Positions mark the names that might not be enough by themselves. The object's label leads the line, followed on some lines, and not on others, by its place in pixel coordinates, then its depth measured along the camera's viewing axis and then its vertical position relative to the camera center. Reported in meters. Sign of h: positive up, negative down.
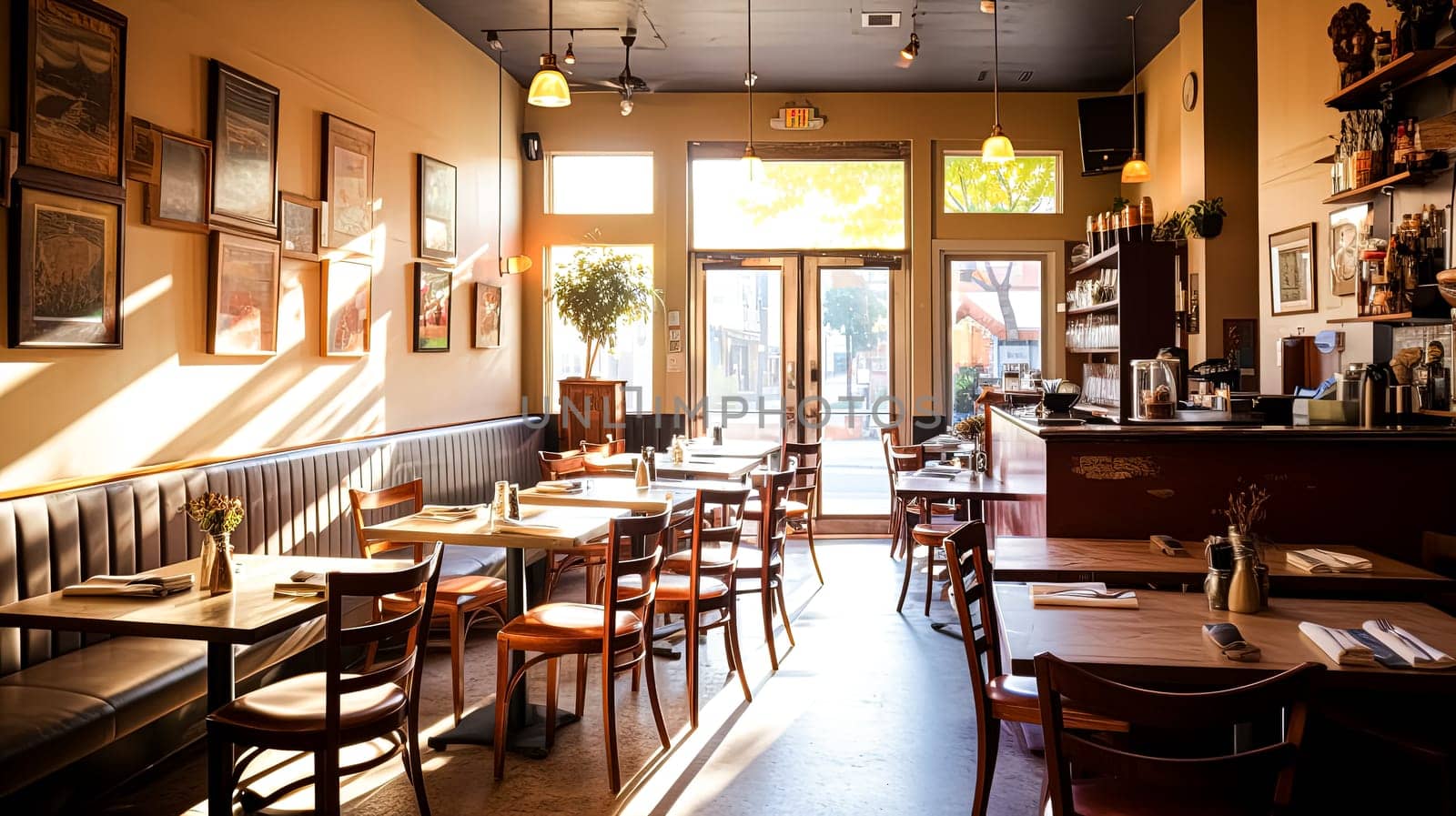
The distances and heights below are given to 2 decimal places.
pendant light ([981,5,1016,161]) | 6.57 +1.81
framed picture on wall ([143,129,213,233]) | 4.27 +1.07
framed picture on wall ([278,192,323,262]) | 5.25 +1.07
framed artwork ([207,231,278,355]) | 4.68 +0.60
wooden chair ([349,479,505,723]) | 4.30 -0.89
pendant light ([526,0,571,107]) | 5.31 +1.82
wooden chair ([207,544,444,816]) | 2.76 -0.93
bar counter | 3.71 -0.30
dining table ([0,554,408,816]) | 2.74 -0.61
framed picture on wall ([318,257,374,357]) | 5.69 +0.66
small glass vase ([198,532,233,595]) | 3.11 -0.51
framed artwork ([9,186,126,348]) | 3.58 +0.57
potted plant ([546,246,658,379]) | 8.36 +1.01
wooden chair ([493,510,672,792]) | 3.58 -0.88
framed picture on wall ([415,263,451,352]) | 6.93 +0.78
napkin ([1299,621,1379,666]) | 2.27 -0.60
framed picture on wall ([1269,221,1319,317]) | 5.44 +0.80
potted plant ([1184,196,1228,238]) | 6.93 +1.37
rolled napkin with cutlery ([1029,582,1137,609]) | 2.86 -0.59
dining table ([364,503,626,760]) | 3.86 -0.53
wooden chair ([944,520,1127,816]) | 2.98 -0.89
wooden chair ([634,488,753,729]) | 4.23 -0.88
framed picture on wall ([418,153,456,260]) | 6.96 +1.54
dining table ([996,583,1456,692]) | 2.26 -0.62
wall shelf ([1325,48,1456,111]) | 3.82 +1.43
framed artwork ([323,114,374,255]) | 5.69 +1.43
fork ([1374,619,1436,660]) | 2.34 -0.59
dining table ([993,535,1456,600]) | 3.07 -0.56
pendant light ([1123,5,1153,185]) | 7.45 +1.87
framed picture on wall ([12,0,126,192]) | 3.58 +1.29
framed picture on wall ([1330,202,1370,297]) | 4.83 +0.84
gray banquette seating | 2.91 -0.89
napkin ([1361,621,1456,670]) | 2.25 -0.61
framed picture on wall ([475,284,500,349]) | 7.99 +0.82
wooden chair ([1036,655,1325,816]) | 1.89 -0.70
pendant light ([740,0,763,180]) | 7.55 +1.99
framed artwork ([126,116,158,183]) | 4.12 +1.17
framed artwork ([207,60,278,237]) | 4.68 +1.37
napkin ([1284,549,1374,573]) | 3.10 -0.53
